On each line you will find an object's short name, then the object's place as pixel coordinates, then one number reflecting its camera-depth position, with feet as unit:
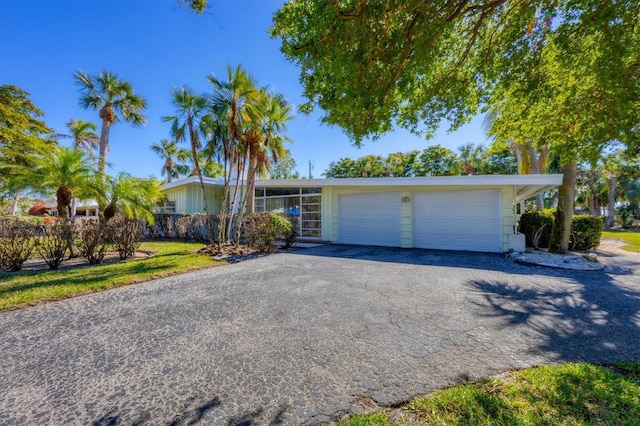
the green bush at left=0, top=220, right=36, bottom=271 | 21.74
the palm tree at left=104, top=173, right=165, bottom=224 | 26.45
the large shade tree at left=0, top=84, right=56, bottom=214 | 47.70
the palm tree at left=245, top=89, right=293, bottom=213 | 31.65
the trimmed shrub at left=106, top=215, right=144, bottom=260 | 26.96
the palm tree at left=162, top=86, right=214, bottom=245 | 29.43
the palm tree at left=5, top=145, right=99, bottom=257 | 23.25
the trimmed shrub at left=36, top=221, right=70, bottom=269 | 22.68
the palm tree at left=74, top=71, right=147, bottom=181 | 49.08
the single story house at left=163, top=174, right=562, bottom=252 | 31.35
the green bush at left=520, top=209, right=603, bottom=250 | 33.47
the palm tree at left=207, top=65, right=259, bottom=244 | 28.89
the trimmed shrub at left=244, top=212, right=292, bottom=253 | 31.53
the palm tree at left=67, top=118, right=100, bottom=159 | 70.64
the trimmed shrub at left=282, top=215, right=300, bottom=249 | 35.42
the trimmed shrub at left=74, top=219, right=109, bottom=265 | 24.75
